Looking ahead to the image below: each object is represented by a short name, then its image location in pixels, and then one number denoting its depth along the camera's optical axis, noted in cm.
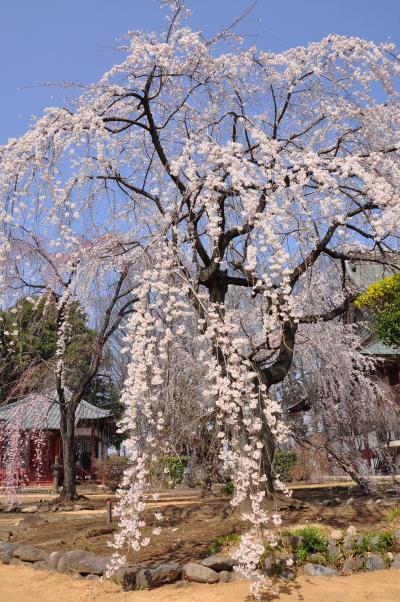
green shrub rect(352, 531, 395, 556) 589
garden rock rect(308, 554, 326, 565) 580
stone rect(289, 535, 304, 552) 592
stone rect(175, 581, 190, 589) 550
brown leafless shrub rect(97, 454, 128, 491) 1816
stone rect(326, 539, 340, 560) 583
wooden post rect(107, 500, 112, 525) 785
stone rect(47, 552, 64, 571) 641
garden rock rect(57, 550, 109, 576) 595
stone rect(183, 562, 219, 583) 554
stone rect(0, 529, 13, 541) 801
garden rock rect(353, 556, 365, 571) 571
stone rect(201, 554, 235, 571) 569
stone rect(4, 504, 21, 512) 1342
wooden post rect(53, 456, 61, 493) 1951
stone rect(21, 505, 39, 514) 1296
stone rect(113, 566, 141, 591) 550
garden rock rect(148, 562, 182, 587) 552
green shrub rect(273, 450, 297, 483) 1789
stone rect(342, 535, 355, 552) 593
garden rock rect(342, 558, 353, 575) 568
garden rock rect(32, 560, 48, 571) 652
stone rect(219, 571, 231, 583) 559
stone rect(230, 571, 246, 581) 558
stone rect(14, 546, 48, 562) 672
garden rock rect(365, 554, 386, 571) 569
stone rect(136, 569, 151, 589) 548
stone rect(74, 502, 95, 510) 1217
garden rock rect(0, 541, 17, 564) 702
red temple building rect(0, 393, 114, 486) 1528
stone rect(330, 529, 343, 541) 605
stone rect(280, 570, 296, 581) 548
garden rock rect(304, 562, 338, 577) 557
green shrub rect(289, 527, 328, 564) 590
